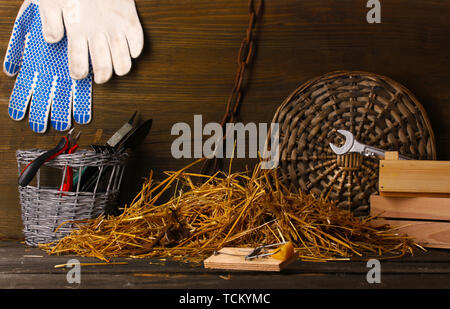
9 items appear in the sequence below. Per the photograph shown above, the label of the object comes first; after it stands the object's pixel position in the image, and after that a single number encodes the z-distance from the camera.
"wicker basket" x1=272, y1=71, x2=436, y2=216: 1.69
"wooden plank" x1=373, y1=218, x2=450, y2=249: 1.56
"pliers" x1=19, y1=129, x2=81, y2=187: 1.59
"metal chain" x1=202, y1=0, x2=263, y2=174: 1.78
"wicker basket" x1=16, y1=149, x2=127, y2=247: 1.61
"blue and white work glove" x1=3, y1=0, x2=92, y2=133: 1.77
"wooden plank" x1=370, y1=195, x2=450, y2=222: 1.55
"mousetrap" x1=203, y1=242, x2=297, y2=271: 1.42
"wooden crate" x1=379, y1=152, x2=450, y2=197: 1.56
